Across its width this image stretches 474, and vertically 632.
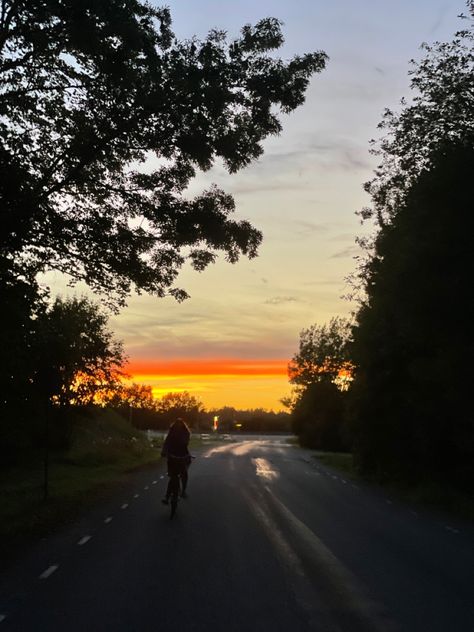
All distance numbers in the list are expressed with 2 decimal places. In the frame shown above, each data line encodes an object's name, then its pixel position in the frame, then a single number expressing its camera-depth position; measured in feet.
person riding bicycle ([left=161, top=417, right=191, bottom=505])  48.62
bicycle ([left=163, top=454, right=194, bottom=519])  45.80
